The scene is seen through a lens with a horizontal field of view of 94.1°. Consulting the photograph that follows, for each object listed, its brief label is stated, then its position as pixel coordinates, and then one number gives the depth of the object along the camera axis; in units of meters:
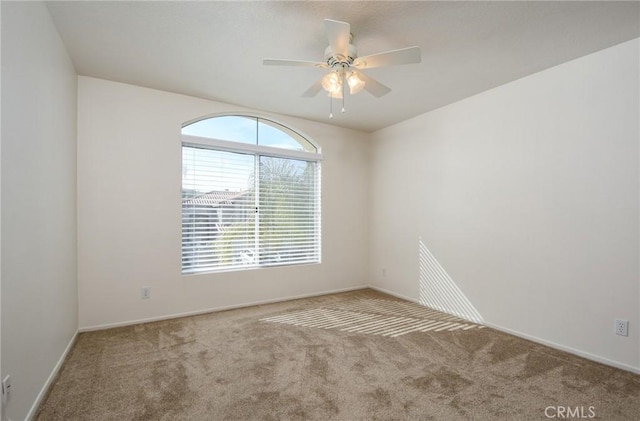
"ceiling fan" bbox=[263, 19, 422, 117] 1.87
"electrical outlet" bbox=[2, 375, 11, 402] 1.39
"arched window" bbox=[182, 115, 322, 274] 3.55
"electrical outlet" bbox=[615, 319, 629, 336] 2.27
